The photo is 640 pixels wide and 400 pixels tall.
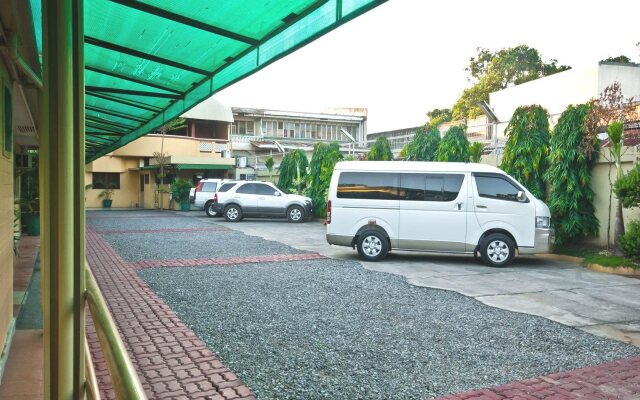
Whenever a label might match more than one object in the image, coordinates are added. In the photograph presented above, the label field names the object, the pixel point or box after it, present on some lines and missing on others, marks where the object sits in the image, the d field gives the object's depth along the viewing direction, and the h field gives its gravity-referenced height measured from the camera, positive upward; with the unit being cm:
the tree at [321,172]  2189 +66
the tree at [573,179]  1197 +24
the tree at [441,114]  4172 +665
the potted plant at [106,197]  3278 -70
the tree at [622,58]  3109 +798
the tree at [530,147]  1294 +106
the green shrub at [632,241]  994 -101
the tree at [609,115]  1157 +167
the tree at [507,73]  3759 +858
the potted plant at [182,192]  2961 -32
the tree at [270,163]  2828 +132
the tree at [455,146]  1545 +128
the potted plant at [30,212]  1403 -73
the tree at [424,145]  1709 +144
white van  1069 -49
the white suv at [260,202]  2162 -63
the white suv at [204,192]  2491 -26
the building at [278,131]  3456 +484
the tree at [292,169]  2486 +91
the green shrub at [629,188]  980 +3
